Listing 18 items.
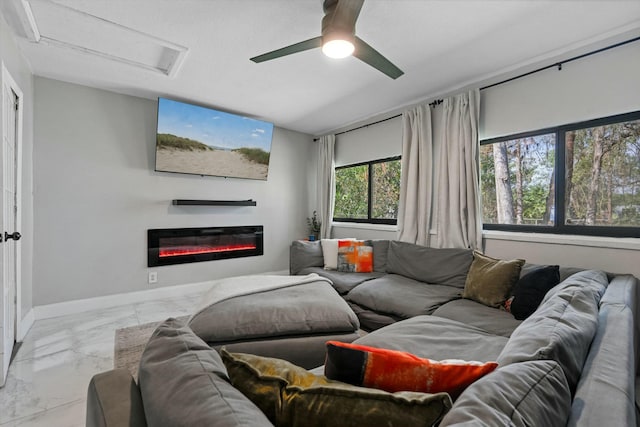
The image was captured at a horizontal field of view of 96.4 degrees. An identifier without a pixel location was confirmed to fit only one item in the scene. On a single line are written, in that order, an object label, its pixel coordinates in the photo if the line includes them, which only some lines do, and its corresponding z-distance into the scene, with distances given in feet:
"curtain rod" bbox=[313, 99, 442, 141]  10.71
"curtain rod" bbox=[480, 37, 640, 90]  6.99
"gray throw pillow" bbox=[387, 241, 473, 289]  8.81
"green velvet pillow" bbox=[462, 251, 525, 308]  7.07
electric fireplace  12.09
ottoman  5.40
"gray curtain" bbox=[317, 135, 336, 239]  15.66
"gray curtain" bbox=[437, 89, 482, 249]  9.46
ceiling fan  5.33
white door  6.40
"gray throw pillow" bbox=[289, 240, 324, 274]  11.80
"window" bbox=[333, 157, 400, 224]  13.03
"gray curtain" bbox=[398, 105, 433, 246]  10.88
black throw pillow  6.21
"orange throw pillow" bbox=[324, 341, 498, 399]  2.48
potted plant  16.39
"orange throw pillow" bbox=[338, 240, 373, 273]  11.12
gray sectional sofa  1.91
